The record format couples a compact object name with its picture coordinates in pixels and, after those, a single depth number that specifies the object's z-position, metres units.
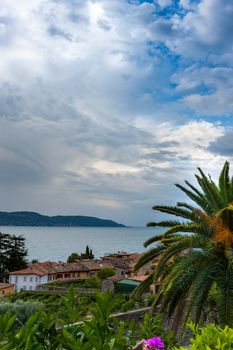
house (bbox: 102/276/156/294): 49.96
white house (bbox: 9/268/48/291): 75.16
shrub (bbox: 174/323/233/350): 2.59
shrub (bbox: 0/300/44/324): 14.01
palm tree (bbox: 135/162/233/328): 8.30
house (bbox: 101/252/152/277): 76.50
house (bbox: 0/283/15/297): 61.50
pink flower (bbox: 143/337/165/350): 3.15
